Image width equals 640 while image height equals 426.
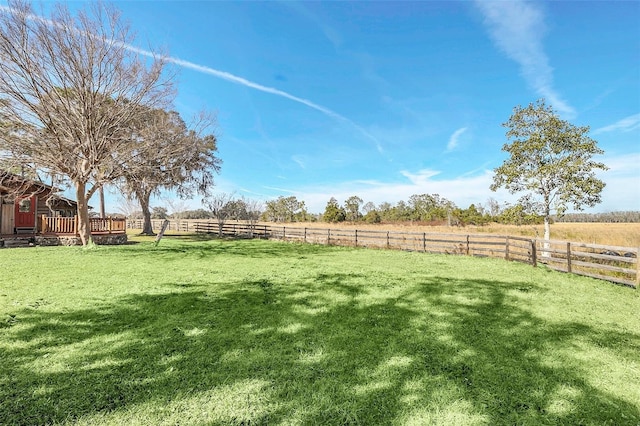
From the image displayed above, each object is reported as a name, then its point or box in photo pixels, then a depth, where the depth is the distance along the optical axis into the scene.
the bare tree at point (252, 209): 46.58
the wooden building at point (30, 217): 15.87
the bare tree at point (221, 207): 37.22
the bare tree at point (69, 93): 11.97
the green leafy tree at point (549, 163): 13.27
